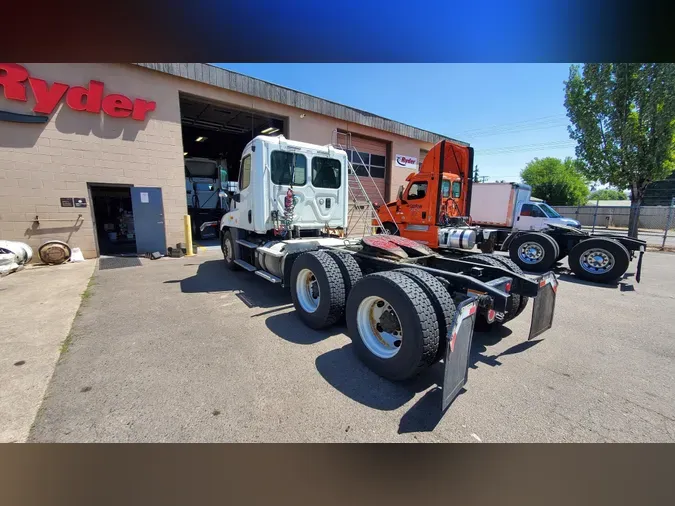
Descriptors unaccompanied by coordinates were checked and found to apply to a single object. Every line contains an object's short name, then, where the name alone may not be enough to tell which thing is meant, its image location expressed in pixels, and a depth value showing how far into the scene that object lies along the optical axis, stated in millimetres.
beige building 8141
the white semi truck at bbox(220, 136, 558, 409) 2646
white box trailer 13547
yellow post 10320
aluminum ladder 14336
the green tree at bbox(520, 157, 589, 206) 39250
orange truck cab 9102
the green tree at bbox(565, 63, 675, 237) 13438
